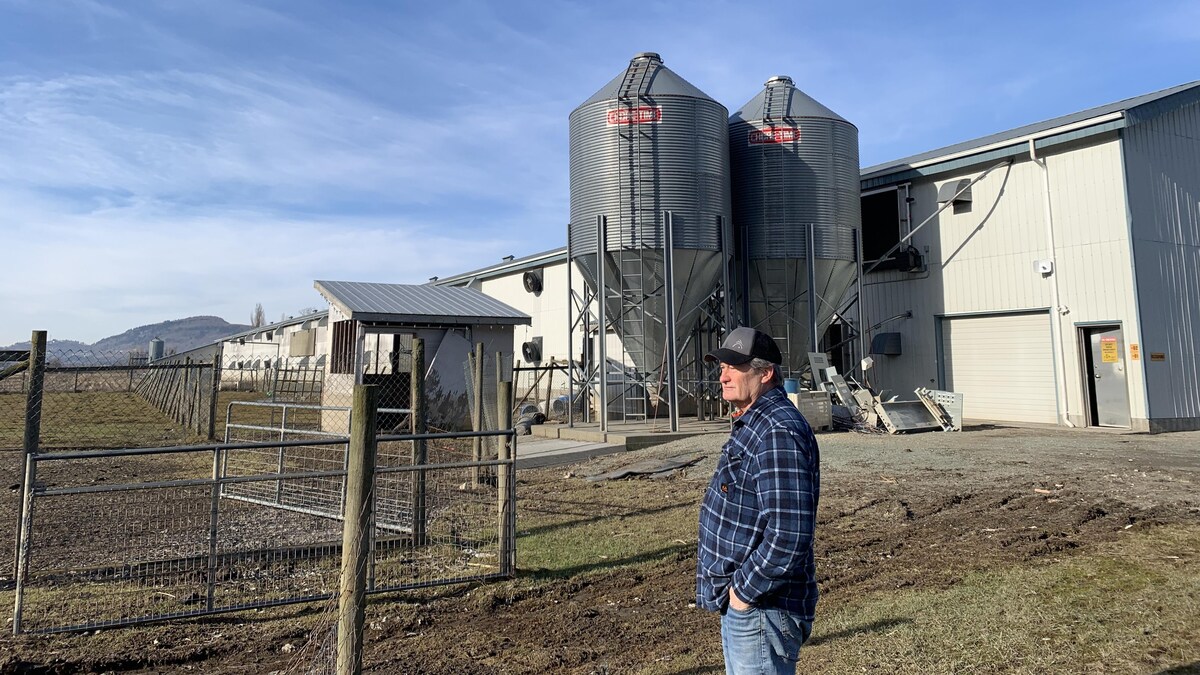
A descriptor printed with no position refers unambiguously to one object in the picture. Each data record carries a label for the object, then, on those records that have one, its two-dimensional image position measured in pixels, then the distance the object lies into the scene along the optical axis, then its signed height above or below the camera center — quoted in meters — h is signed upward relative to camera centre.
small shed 15.30 +1.49
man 2.38 -0.45
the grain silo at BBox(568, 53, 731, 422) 15.50 +4.15
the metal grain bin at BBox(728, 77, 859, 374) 17.36 +4.52
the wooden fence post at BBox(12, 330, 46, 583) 5.91 +0.13
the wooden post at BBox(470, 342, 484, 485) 9.01 -0.01
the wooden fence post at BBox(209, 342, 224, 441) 11.91 +0.06
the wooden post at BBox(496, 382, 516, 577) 5.98 -0.88
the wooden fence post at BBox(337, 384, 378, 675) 3.75 -0.72
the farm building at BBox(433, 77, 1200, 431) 15.51 +2.98
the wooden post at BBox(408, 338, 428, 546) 6.55 -0.47
